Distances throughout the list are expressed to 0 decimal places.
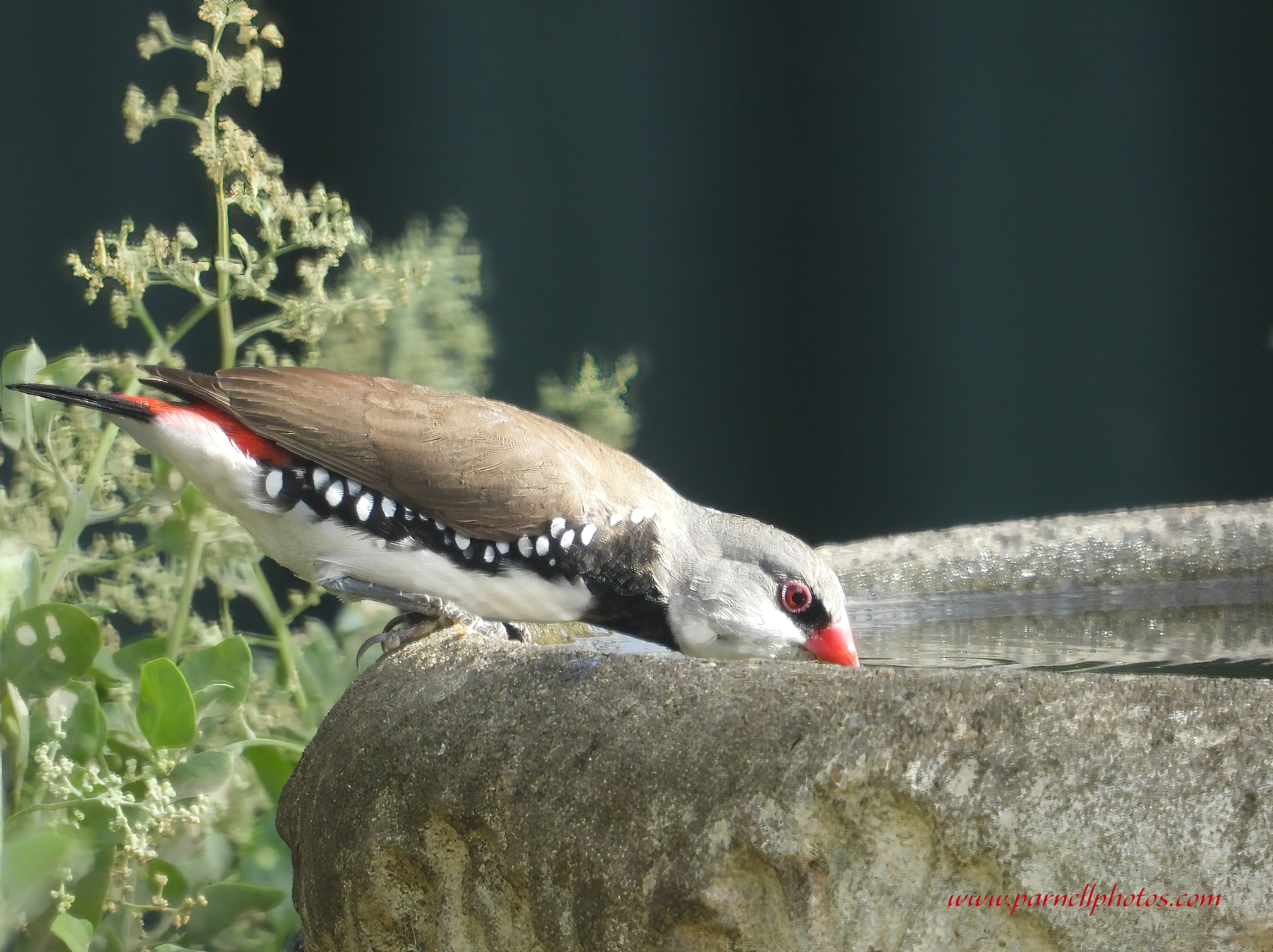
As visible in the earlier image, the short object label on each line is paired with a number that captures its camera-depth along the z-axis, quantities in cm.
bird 344
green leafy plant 343
